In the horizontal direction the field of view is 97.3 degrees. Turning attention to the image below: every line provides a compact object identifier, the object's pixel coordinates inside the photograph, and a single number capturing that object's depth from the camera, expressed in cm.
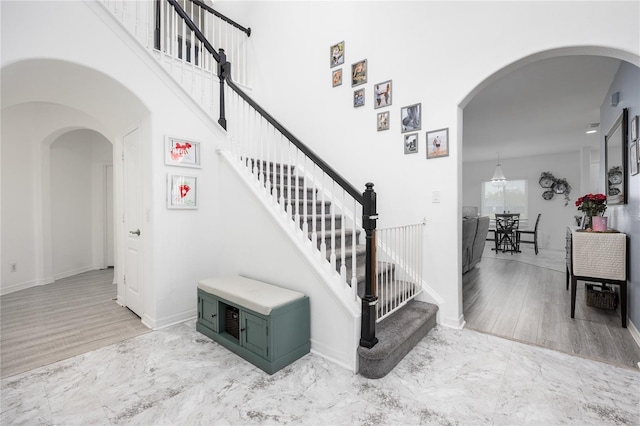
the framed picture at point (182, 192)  285
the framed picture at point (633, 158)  246
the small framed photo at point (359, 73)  325
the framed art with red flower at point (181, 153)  284
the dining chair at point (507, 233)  726
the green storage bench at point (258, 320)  200
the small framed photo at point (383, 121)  309
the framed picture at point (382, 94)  307
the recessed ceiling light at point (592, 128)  545
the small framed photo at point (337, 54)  345
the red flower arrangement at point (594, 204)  294
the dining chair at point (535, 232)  717
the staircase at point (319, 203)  209
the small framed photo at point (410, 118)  287
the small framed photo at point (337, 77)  346
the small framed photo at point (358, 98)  327
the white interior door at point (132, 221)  303
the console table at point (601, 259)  262
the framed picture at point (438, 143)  271
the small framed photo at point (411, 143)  290
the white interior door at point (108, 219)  549
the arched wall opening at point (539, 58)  202
